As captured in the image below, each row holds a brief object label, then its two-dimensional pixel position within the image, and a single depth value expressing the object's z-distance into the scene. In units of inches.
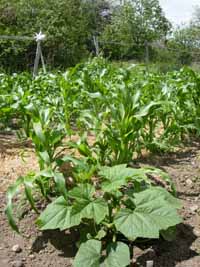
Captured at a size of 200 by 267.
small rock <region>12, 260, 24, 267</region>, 76.5
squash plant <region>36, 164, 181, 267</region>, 72.0
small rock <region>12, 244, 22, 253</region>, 80.2
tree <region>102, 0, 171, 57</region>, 805.2
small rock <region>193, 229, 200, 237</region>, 84.6
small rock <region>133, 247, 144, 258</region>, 78.9
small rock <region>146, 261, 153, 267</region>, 75.1
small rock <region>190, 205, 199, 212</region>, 94.0
